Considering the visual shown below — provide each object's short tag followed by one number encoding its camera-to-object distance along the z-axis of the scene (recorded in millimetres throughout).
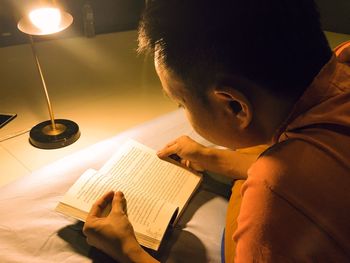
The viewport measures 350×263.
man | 490
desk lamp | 876
